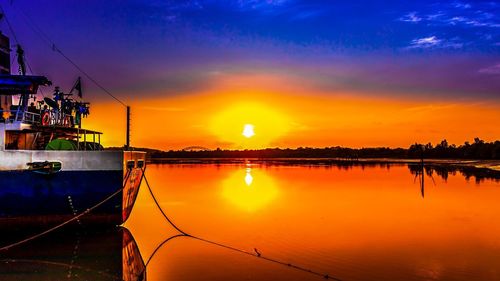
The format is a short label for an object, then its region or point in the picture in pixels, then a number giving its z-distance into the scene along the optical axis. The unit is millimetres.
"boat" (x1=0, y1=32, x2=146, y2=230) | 18703
